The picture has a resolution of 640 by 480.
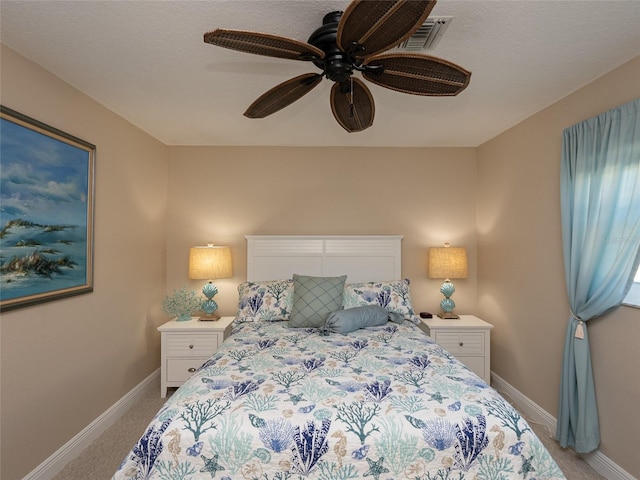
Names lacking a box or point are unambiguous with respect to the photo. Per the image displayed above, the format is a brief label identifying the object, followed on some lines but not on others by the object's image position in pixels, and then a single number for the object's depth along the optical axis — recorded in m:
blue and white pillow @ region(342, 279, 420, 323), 3.04
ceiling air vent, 1.56
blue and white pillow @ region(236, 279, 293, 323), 2.99
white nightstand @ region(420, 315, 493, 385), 3.16
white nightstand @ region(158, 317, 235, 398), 3.10
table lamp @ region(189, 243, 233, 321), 3.29
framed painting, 1.84
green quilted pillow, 2.76
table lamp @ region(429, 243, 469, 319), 3.37
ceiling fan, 1.13
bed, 1.34
